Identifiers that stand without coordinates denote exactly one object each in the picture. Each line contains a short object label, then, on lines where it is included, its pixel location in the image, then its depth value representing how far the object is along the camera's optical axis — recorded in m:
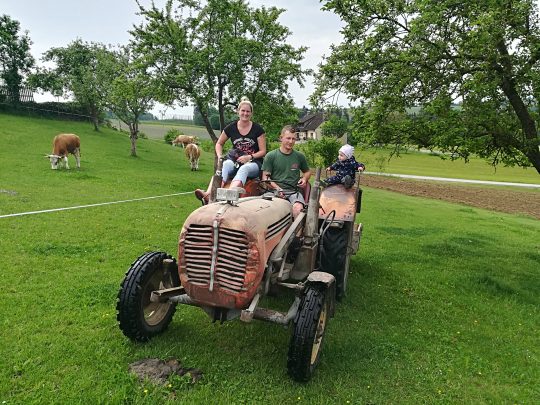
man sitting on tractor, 5.26
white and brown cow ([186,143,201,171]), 24.64
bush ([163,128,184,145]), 48.05
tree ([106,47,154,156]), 16.72
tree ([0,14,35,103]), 36.12
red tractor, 3.57
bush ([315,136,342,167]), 31.91
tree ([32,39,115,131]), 30.30
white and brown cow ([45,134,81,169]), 17.27
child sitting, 6.28
